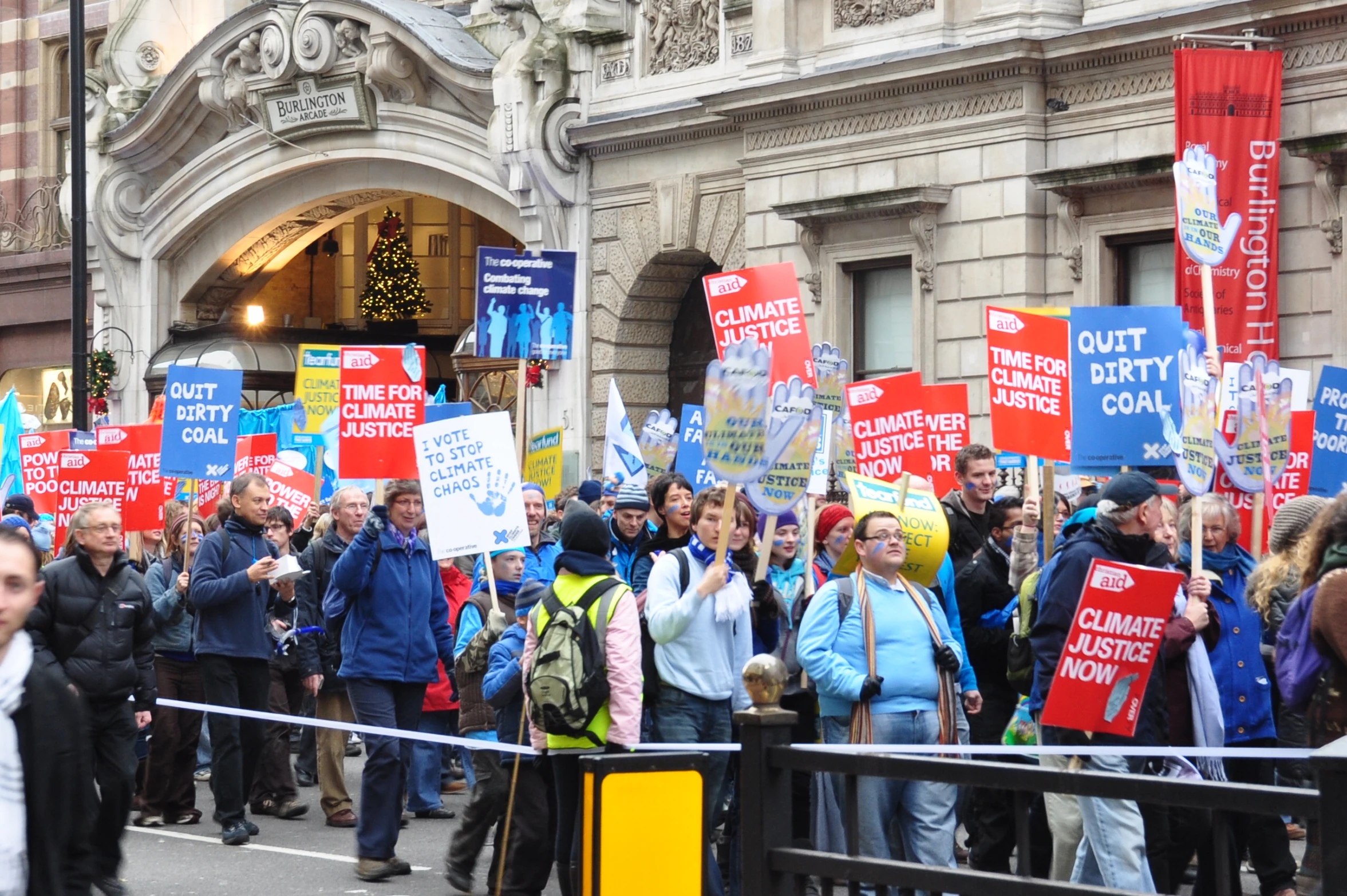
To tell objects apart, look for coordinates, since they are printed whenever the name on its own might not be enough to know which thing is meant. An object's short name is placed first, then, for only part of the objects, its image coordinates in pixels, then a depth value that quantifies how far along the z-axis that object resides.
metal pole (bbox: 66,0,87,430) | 24.25
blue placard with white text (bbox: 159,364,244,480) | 14.64
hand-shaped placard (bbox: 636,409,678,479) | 18.30
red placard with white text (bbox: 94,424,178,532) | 15.41
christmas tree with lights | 30.75
